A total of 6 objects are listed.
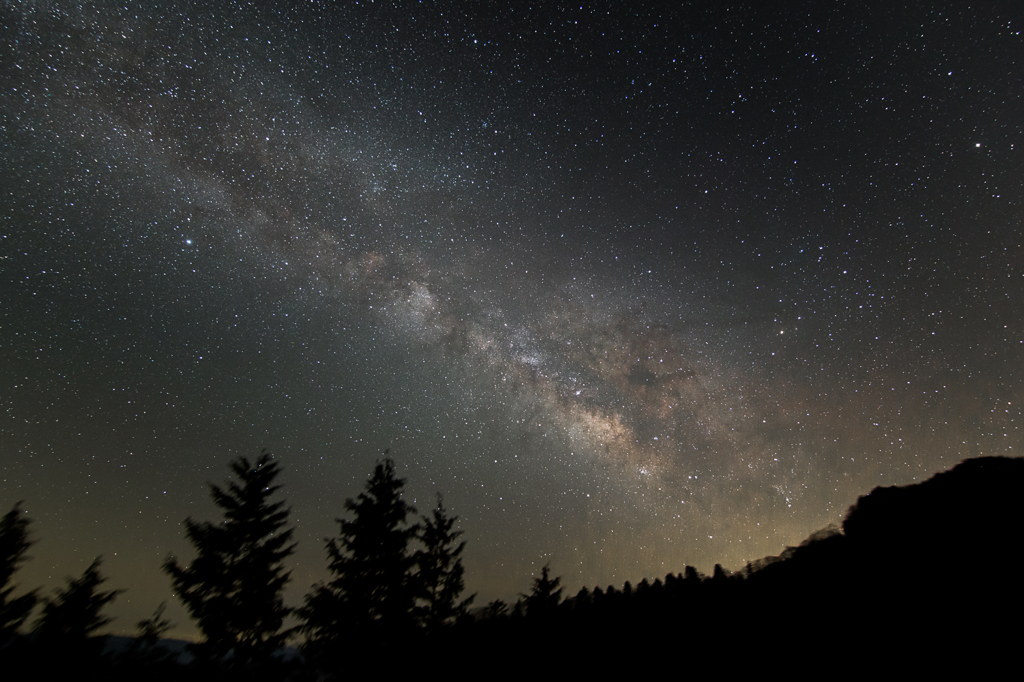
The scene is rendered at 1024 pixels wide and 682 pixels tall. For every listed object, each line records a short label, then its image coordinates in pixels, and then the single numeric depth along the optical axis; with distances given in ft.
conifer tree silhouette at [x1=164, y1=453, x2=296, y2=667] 47.88
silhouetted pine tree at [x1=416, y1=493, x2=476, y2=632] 62.44
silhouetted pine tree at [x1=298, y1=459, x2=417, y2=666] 53.16
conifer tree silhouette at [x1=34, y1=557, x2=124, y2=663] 48.65
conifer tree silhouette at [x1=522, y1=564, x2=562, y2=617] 78.08
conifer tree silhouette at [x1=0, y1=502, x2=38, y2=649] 48.83
